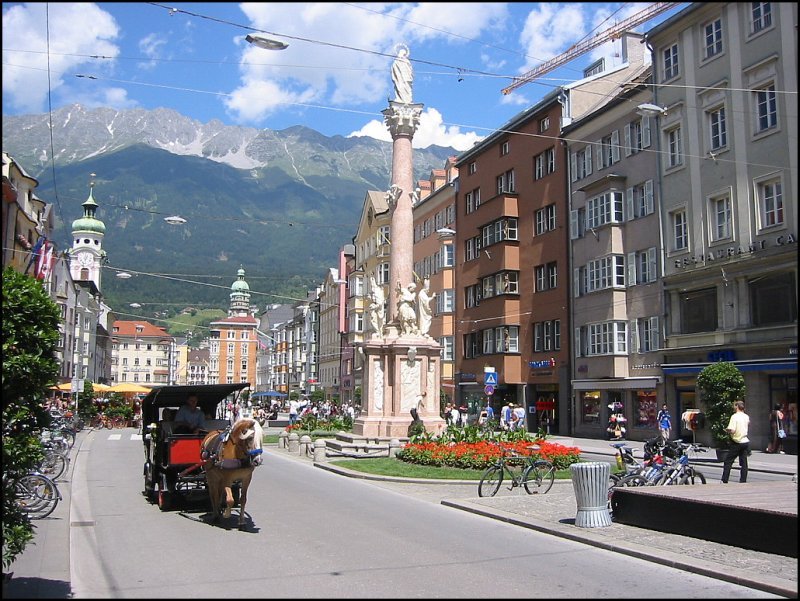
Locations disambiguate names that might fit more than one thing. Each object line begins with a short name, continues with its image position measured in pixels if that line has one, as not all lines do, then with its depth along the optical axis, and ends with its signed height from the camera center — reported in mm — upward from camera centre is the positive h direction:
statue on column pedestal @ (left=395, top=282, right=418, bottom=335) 29984 +3279
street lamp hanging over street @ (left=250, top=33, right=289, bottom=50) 15199 +7029
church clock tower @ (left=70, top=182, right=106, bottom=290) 117062 +22416
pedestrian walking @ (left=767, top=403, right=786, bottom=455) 30188 -1285
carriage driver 16047 -456
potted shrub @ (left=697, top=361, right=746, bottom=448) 27219 +237
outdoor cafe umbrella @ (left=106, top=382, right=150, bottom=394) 54469 +657
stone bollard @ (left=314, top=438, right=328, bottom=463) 26480 -1795
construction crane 48344 +25803
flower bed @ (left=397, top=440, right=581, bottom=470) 21844 -1574
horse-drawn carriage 15070 -957
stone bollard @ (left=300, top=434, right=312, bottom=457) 30180 -1841
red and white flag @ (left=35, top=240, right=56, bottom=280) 46375 +8076
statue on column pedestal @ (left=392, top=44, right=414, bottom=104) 32481 +13065
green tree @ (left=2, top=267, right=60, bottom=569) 8648 +194
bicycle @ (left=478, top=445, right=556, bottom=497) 17641 -1772
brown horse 12781 -972
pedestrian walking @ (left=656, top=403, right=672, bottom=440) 33500 -1091
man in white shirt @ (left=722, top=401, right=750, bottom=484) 17297 -848
